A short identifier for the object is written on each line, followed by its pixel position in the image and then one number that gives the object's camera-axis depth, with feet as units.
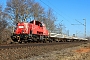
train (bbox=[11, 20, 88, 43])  67.96
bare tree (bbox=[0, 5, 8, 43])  73.78
